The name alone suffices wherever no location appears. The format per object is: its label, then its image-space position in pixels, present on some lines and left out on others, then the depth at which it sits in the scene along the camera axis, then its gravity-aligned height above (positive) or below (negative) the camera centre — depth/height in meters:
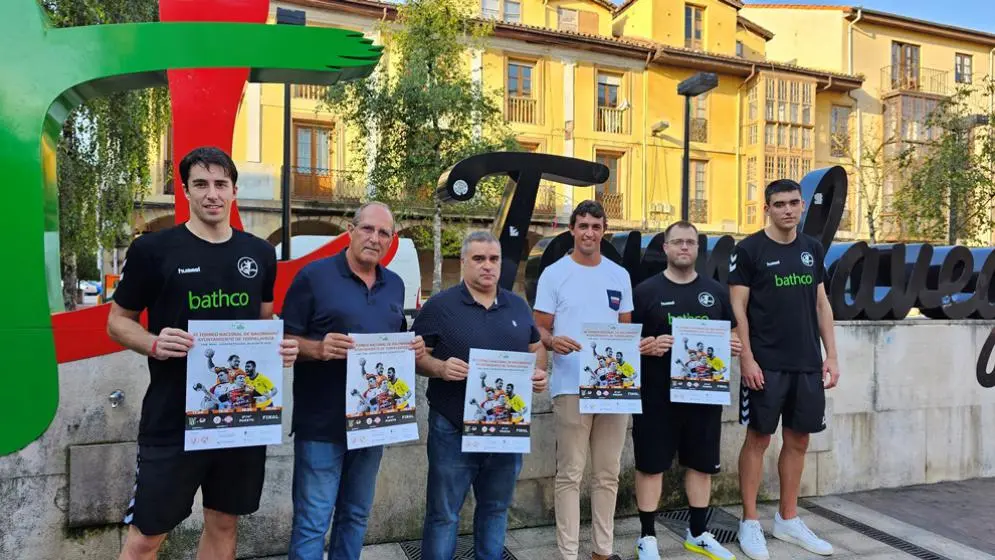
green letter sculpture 3.46 +1.02
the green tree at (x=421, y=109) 16.70 +4.08
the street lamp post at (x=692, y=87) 10.64 +3.01
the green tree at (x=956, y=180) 13.59 +1.93
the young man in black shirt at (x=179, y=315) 2.64 -0.19
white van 16.39 +0.10
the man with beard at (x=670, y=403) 3.91 -0.78
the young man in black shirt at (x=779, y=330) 4.23 -0.37
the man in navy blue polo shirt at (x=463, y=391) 3.20 -0.59
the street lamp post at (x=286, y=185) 8.41 +1.10
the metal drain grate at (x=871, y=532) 4.45 -1.87
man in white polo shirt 3.73 -0.59
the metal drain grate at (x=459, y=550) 4.22 -1.81
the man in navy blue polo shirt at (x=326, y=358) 2.99 -0.39
